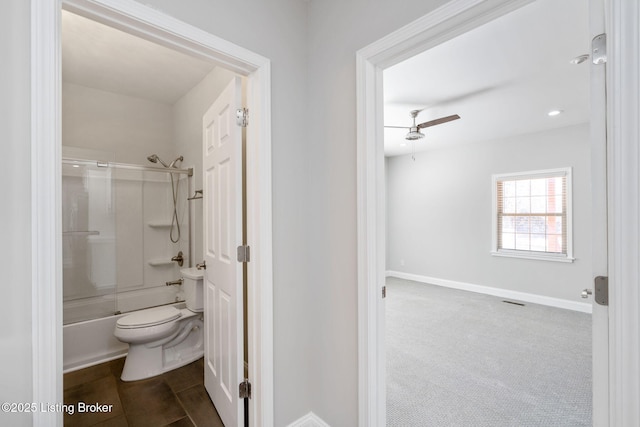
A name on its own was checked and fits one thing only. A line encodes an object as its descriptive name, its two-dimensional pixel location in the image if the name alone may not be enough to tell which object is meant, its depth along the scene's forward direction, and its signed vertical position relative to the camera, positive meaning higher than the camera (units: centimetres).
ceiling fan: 322 +106
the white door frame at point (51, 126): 92 +31
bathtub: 245 -119
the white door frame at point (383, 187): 76 +8
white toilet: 221 -105
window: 424 -7
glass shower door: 273 -29
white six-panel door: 159 -27
